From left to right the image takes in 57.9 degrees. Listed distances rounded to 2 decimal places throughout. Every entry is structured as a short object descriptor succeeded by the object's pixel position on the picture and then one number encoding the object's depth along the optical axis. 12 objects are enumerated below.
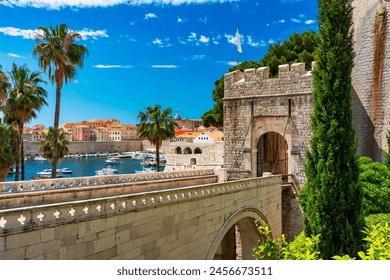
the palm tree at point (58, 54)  15.96
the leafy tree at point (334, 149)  8.53
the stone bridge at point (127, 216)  5.99
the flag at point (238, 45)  20.75
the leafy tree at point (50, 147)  23.46
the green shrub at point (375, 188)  12.45
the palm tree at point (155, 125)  25.64
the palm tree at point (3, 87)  15.41
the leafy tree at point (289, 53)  26.01
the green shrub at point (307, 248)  5.58
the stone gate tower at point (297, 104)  15.38
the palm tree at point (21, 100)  17.09
